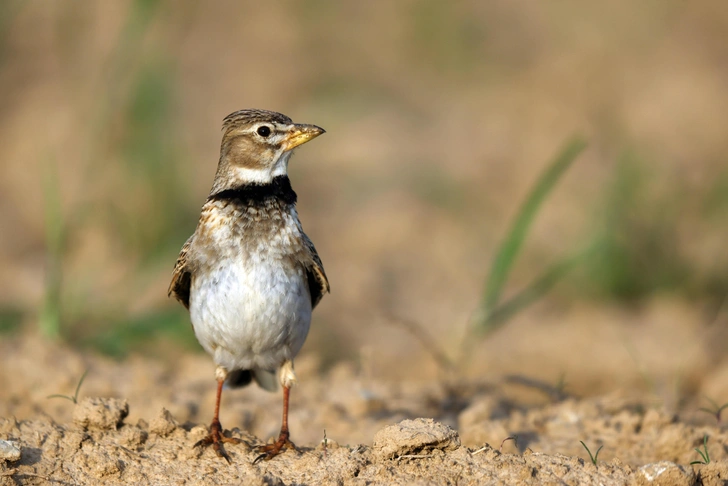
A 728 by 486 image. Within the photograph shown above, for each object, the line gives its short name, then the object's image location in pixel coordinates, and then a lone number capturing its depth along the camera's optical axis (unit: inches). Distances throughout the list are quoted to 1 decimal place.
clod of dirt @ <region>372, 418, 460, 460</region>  356.2
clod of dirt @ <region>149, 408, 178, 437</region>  386.6
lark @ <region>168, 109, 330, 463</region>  393.4
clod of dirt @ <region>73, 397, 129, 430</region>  384.5
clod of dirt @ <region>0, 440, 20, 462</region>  346.0
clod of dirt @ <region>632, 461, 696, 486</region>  345.3
